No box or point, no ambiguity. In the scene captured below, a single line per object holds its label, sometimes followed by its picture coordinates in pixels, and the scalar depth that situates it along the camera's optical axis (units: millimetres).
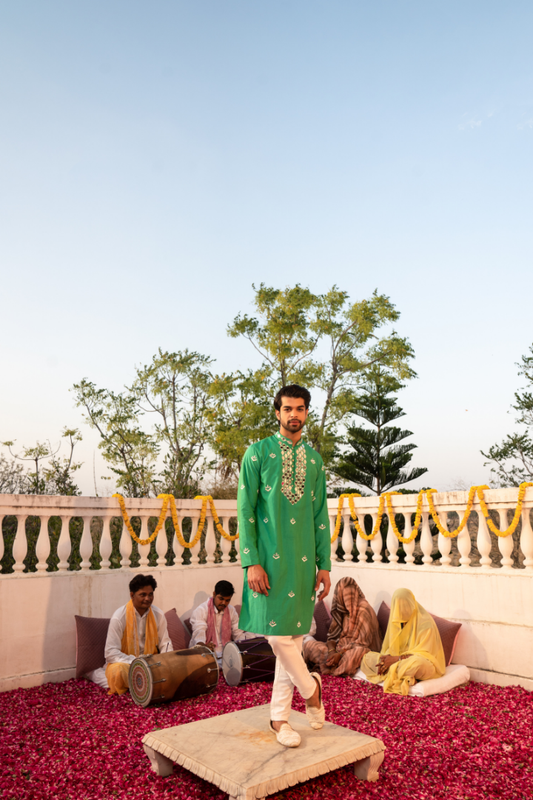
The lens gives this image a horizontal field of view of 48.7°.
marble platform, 2463
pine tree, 17859
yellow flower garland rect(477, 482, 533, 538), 4598
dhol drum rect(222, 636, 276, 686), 4578
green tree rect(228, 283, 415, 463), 15289
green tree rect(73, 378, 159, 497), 14211
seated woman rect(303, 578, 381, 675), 4930
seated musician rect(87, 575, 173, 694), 4547
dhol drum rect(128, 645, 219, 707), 3982
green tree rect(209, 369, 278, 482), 13930
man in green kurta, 2859
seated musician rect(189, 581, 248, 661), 5047
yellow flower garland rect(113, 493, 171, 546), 5350
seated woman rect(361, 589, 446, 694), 4391
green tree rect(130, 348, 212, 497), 14297
